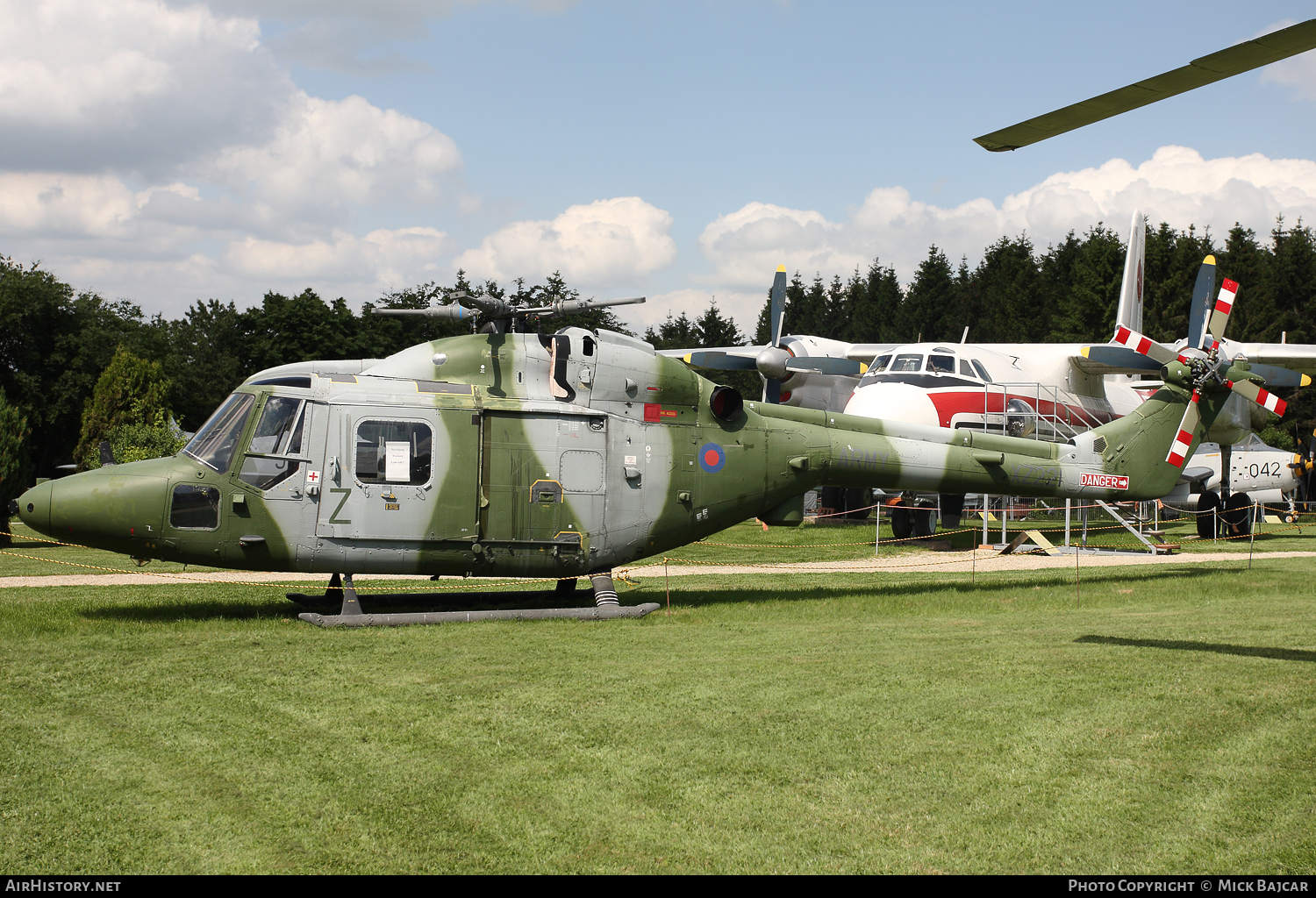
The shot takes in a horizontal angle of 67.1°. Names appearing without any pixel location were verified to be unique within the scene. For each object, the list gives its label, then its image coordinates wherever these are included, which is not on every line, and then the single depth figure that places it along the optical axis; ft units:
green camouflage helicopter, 36.96
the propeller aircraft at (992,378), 74.43
